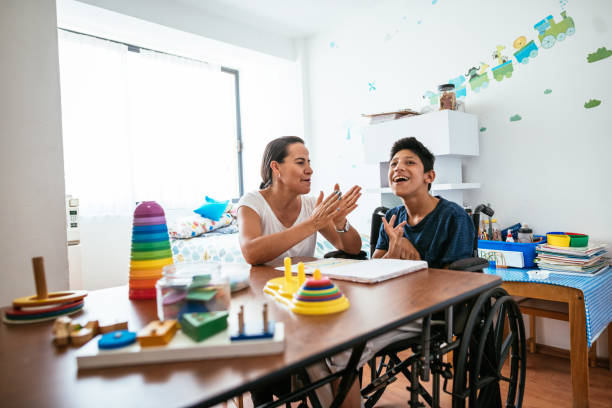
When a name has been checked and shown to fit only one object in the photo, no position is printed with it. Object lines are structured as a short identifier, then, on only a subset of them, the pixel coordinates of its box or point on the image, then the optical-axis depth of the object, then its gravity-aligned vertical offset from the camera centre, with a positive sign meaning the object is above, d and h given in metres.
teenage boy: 1.58 -0.11
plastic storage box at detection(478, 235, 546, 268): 2.24 -0.34
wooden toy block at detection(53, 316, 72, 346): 0.70 -0.22
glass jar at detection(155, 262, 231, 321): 0.74 -0.17
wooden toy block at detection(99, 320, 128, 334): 0.75 -0.22
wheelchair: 1.13 -0.50
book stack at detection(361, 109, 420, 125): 2.77 +0.56
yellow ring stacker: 0.81 -0.21
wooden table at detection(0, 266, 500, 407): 0.53 -0.24
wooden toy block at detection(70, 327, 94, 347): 0.71 -0.23
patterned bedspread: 2.98 -0.35
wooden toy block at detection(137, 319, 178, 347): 0.63 -0.21
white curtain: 3.39 +0.74
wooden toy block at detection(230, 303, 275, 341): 0.63 -0.21
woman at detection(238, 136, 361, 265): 1.52 -0.05
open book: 1.08 -0.21
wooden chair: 2.13 -0.65
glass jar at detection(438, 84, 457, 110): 2.58 +0.61
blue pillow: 3.60 -0.07
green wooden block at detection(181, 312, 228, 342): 0.64 -0.20
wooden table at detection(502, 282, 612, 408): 1.77 -0.68
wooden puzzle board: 0.61 -0.23
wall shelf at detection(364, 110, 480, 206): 2.50 +0.34
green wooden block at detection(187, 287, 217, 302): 0.74 -0.17
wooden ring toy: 0.85 -0.20
